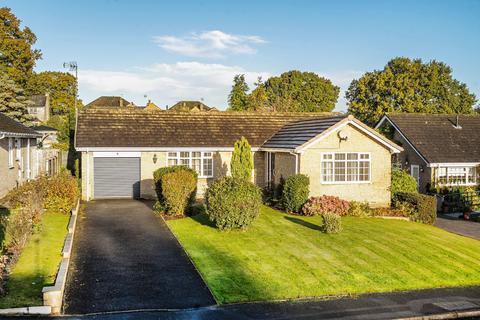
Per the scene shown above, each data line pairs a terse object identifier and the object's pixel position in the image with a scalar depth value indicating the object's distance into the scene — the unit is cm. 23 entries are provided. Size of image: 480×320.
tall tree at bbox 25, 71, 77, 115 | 7281
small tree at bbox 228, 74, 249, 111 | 6950
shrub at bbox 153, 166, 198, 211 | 2108
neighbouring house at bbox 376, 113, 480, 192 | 3042
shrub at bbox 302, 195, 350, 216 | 2195
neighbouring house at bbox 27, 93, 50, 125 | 7444
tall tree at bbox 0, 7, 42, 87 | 5978
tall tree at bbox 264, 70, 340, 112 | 9794
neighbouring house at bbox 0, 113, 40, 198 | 2296
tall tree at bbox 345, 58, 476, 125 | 6134
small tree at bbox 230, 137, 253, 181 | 2450
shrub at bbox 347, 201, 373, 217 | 2250
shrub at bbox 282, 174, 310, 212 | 2227
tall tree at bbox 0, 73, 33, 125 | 4628
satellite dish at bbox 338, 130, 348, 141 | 2362
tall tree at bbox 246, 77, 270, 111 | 6489
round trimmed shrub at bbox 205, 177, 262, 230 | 1719
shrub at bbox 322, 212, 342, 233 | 1780
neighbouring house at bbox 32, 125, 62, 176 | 3188
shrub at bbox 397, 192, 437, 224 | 2227
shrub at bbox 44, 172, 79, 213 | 2086
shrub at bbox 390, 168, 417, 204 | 2504
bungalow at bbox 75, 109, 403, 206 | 2388
